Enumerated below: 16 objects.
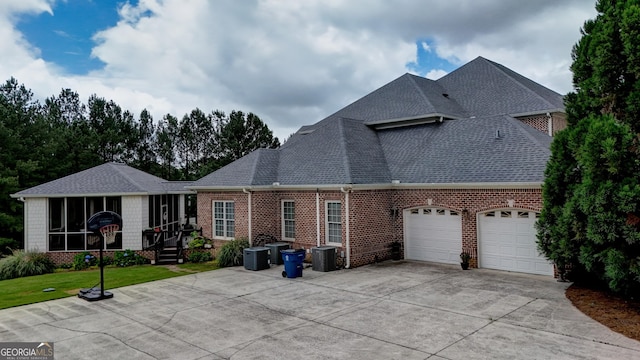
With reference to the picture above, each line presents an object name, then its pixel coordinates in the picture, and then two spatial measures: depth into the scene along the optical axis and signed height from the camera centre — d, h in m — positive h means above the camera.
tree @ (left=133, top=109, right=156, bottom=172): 42.31 +5.65
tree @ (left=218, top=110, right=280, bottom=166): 41.22 +6.30
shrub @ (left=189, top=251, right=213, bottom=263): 17.89 -2.70
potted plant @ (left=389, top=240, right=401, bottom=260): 16.30 -2.34
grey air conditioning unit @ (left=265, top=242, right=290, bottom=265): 16.16 -2.38
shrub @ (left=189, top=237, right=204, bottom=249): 18.48 -2.18
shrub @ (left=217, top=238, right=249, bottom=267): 16.44 -2.38
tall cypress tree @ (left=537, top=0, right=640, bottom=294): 8.68 +0.60
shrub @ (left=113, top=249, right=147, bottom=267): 17.91 -2.73
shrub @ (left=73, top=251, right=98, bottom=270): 17.67 -2.75
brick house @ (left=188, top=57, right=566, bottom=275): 13.80 +0.32
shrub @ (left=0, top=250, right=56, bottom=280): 16.66 -2.76
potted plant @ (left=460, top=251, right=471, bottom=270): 14.19 -2.44
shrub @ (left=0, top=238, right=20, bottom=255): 22.80 -2.59
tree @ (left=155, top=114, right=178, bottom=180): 42.34 +5.88
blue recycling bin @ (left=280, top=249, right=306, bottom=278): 13.53 -2.31
